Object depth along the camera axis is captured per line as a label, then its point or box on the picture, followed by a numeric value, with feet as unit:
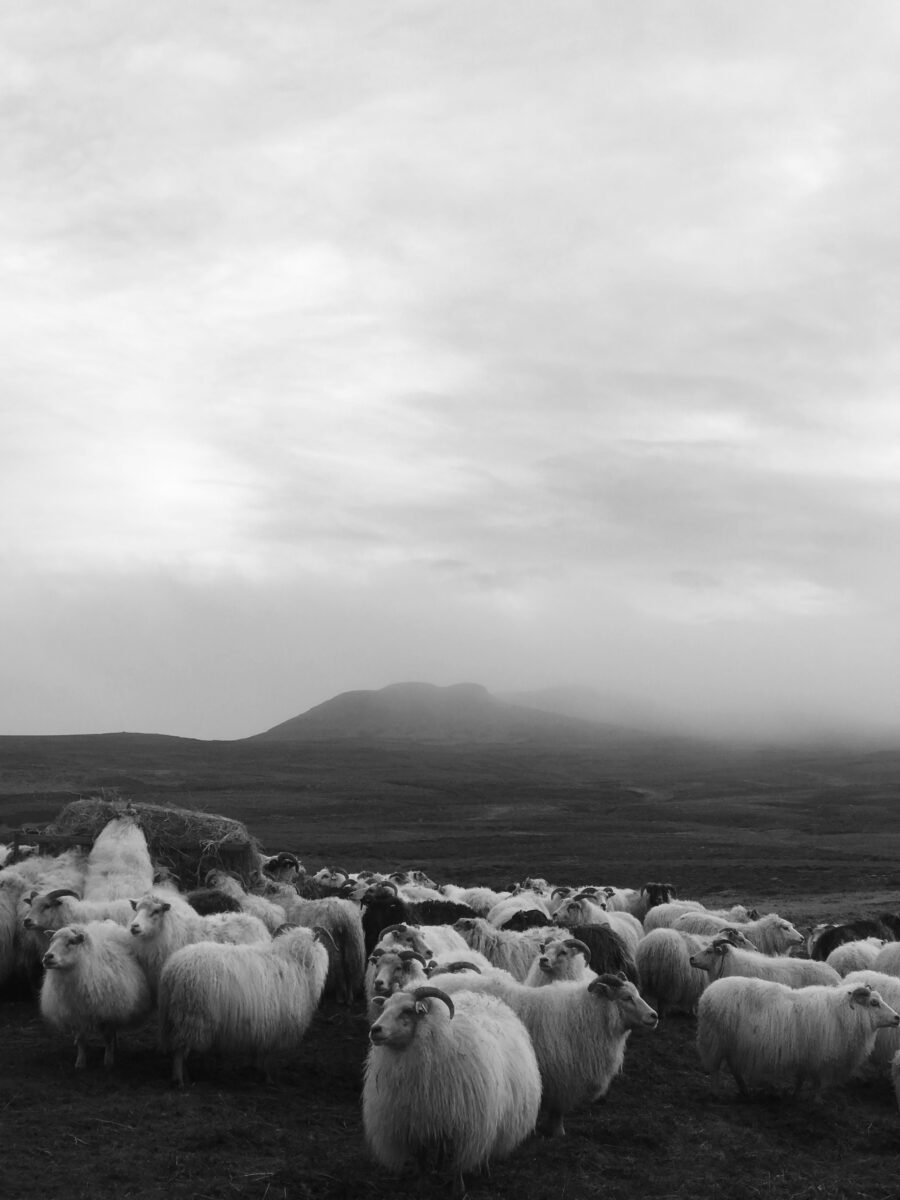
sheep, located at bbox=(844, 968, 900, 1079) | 41.83
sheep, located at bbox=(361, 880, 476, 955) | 53.21
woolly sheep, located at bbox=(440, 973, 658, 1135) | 34.83
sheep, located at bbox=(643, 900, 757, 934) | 63.52
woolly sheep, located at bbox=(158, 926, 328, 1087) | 37.29
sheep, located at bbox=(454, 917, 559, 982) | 47.11
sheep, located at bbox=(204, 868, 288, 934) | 51.24
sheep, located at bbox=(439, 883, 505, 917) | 68.63
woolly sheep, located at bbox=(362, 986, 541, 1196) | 29.14
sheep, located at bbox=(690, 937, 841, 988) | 45.24
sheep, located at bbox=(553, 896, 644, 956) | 56.39
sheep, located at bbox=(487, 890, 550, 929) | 58.08
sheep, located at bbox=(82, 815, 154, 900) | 54.08
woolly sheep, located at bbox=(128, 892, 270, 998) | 41.16
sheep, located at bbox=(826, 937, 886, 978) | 49.49
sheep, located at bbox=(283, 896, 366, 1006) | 50.72
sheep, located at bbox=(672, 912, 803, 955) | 56.95
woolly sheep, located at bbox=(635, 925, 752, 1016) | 51.26
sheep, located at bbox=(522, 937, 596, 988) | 40.83
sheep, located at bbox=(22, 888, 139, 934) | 44.96
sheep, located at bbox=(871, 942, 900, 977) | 47.93
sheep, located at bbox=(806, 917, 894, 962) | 55.01
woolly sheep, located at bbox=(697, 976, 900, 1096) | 38.58
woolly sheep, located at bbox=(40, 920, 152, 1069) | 38.52
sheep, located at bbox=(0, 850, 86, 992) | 47.73
